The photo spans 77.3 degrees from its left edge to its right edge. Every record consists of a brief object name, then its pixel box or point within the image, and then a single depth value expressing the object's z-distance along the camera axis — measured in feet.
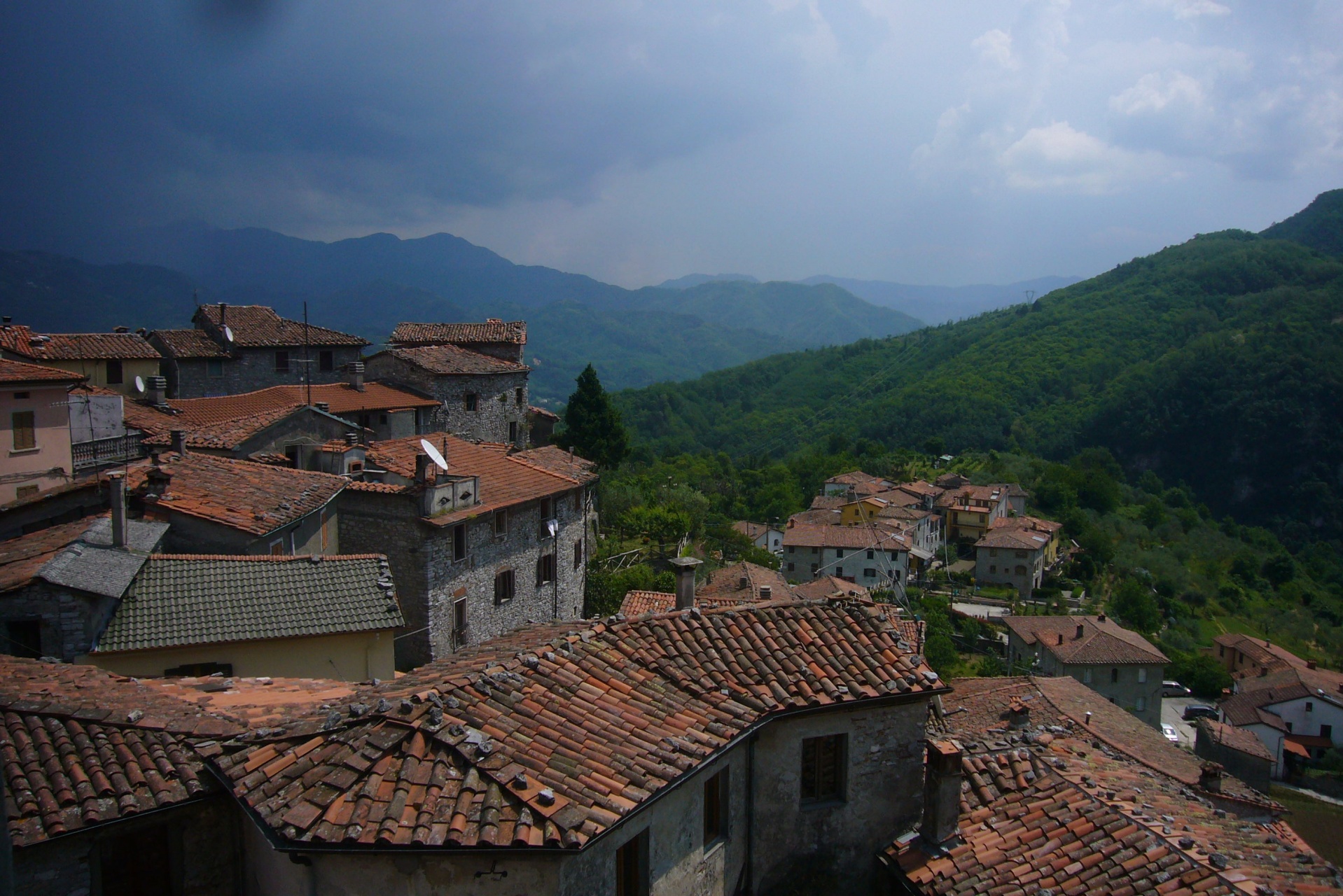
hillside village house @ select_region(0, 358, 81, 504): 61.98
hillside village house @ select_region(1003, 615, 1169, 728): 152.66
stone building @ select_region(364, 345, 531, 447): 107.14
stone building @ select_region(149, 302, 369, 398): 106.93
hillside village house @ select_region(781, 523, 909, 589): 208.64
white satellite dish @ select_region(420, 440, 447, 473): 59.70
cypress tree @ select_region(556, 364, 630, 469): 151.33
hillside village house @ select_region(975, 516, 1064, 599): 230.68
